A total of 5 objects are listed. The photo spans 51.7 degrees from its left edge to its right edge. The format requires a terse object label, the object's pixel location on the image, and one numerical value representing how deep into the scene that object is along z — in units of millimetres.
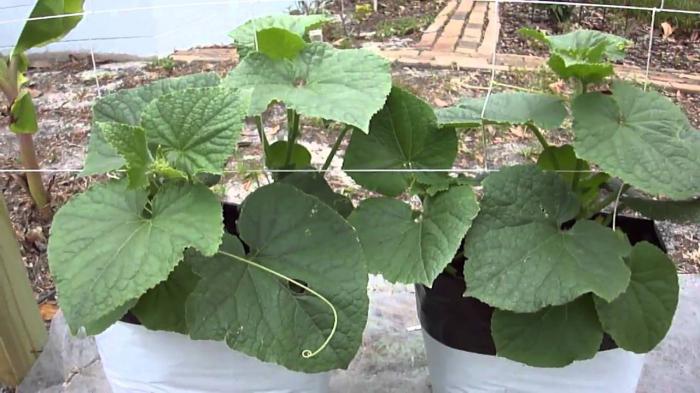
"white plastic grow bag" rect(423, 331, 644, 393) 910
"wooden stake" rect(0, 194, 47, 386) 1146
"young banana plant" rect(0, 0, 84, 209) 1202
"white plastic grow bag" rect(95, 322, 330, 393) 894
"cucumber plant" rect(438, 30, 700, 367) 771
